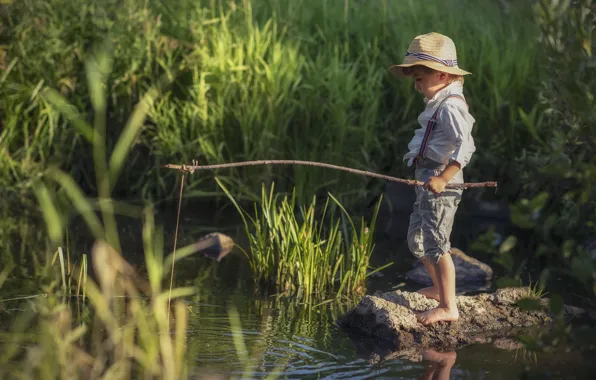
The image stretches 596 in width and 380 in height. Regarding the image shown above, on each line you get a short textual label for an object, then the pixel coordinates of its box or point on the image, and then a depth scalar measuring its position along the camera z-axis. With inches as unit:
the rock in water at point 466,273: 271.7
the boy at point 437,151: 210.2
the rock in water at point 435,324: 211.6
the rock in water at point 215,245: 292.0
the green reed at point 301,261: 245.4
